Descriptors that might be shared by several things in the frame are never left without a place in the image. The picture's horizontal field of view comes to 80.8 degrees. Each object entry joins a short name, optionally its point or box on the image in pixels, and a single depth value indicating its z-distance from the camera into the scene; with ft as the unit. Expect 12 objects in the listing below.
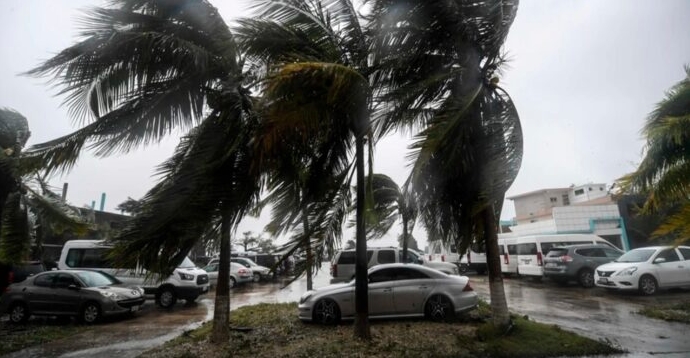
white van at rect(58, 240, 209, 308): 45.50
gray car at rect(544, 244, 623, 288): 52.54
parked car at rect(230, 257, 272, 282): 78.18
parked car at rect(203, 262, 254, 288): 67.87
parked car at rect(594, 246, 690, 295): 42.93
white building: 93.66
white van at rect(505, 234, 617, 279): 59.31
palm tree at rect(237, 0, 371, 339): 15.72
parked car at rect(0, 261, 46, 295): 42.10
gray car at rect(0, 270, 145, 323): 35.73
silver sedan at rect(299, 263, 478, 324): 29.27
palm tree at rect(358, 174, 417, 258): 38.45
